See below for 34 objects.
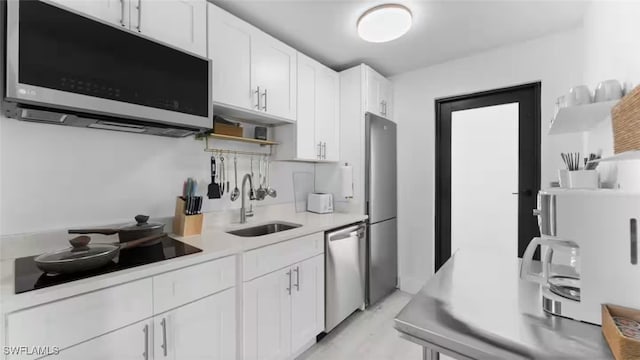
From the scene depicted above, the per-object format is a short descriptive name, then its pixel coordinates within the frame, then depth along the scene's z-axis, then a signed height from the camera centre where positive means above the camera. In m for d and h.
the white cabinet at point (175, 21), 1.36 +0.90
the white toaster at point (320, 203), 2.58 -0.22
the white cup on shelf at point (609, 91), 1.07 +0.38
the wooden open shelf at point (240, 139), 1.85 +0.32
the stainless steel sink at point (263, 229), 2.02 -0.40
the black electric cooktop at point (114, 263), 0.90 -0.35
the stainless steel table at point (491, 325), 0.64 -0.42
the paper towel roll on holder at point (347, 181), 2.59 +0.00
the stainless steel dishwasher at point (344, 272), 2.05 -0.78
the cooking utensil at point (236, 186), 2.09 -0.05
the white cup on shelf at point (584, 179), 1.17 +0.01
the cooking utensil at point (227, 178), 2.06 +0.02
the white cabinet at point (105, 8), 1.15 +0.81
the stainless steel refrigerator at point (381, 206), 2.55 -0.27
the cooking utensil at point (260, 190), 2.24 -0.08
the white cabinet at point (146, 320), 0.86 -0.55
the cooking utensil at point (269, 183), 2.36 -0.03
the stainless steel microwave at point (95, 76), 0.99 +0.48
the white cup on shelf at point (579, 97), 1.15 +0.38
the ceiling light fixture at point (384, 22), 1.73 +1.10
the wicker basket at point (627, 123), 0.67 +0.17
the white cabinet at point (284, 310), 1.49 -0.84
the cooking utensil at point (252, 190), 2.19 -0.09
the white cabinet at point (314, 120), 2.28 +0.58
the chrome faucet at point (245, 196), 2.06 -0.13
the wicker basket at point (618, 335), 0.54 -0.35
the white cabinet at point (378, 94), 2.66 +0.95
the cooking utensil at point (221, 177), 2.02 +0.03
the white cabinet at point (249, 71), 1.70 +0.81
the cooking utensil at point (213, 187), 1.88 -0.05
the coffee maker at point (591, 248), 0.68 -0.19
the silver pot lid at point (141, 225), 1.36 -0.25
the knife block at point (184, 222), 1.60 -0.26
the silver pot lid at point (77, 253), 0.99 -0.30
